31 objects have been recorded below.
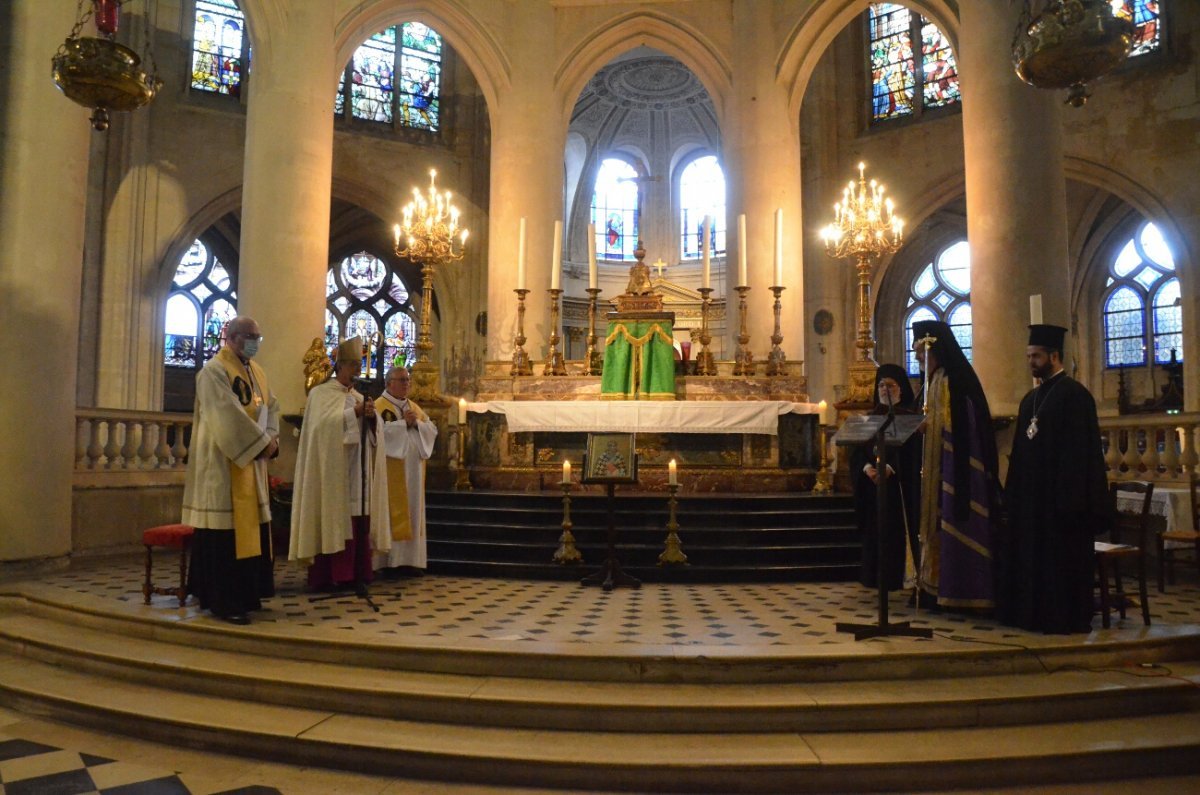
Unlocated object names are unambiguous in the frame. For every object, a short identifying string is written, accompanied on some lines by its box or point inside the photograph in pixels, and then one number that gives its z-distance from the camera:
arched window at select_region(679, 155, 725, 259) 22.09
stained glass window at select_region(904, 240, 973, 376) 19.00
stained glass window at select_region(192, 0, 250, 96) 16.48
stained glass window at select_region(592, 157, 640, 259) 22.55
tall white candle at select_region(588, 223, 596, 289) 10.11
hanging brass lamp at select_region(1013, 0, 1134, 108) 5.20
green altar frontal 10.14
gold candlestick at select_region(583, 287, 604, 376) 11.02
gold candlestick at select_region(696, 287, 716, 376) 10.79
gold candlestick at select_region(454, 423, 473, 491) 9.73
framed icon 6.67
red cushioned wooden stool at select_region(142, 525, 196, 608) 5.78
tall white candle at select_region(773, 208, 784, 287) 10.06
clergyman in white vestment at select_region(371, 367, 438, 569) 7.32
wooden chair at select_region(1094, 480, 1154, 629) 5.29
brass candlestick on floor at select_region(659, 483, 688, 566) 7.44
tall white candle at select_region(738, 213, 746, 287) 9.73
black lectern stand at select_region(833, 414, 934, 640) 4.82
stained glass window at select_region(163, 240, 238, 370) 17.58
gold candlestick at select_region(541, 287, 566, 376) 11.21
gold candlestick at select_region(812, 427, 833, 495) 9.04
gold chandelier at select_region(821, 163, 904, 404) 9.45
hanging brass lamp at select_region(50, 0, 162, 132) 5.77
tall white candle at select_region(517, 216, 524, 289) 10.27
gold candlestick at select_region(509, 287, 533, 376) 11.03
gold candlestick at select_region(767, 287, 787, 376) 10.51
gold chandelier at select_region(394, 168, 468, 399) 10.35
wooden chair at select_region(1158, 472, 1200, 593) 6.83
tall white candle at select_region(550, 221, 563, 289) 10.63
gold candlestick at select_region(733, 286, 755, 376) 10.44
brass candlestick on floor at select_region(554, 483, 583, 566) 7.46
